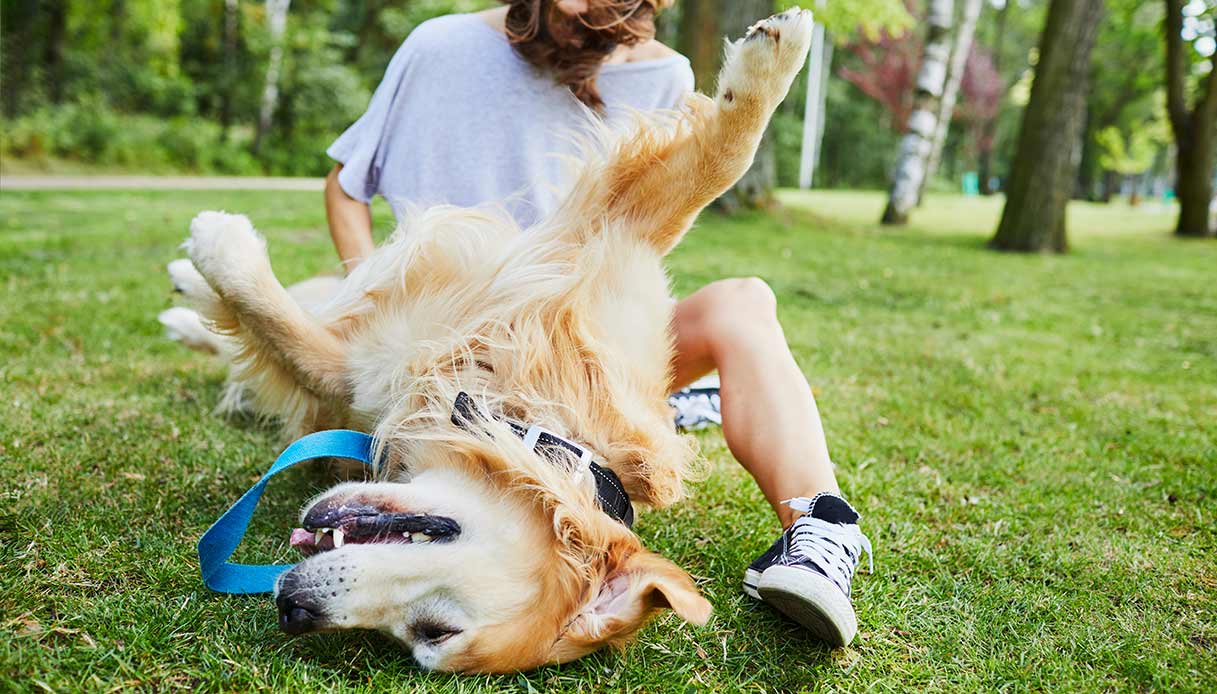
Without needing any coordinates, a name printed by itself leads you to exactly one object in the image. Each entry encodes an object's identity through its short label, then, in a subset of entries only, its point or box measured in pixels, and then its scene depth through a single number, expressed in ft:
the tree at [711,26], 34.01
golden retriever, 5.90
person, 9.89
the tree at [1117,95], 59.62
